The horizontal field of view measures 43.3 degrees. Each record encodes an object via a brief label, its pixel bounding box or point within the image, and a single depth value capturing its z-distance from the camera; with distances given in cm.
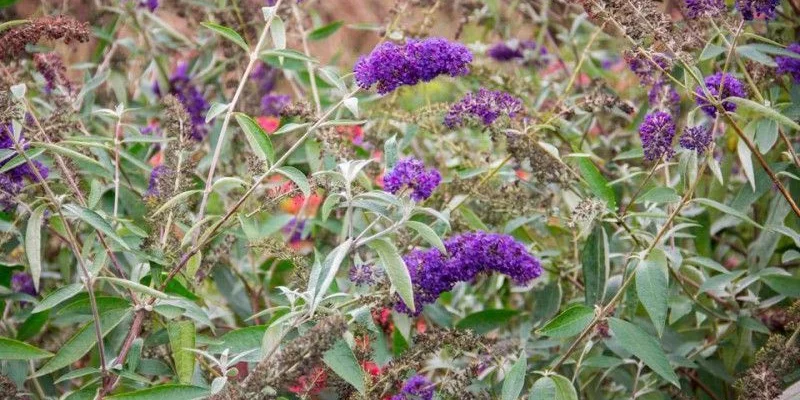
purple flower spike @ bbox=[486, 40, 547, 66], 279
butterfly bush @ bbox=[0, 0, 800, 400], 152
